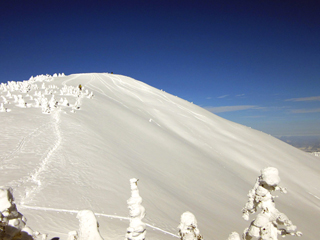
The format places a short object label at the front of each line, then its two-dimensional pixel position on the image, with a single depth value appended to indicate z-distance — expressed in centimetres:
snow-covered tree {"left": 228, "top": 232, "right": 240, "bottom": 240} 503
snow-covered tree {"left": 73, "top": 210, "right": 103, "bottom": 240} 359
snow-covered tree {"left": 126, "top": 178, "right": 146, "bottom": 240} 427
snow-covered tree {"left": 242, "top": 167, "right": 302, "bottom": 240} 486
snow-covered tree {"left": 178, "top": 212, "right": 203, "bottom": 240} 442
